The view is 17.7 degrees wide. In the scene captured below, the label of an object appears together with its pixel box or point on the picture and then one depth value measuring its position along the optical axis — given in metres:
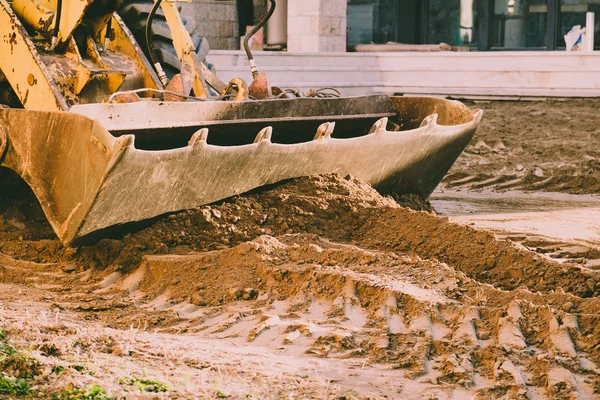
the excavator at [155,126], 10.11
